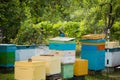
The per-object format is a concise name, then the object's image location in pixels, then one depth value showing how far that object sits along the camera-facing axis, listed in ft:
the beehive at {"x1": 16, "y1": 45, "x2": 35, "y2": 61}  35.99
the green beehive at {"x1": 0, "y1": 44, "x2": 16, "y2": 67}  33.24
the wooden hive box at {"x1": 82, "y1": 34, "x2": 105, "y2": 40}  33.24
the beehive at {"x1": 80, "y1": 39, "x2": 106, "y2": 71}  33.27
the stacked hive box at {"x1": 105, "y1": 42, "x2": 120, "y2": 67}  36.70
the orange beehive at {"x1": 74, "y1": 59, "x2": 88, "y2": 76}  28.89
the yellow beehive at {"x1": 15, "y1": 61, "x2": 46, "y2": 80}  21.94
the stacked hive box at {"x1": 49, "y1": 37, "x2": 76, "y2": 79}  26.96
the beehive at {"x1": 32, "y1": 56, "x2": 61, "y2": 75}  23.91
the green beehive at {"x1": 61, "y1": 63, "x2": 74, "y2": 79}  27.20
